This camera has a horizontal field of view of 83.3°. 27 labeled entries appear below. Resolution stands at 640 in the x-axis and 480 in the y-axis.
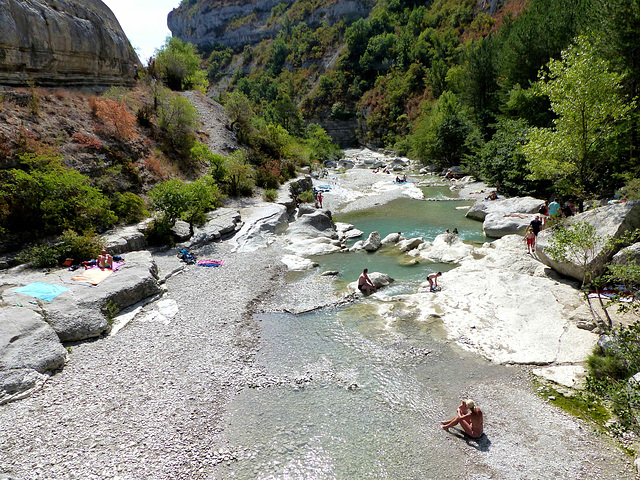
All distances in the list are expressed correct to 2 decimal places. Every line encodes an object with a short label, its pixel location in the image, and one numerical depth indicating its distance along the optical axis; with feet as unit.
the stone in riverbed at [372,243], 76.02
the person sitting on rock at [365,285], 56.49
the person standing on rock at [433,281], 55.63
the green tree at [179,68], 147.74
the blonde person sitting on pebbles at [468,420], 29.60
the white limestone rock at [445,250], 68.13
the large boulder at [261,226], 77.77
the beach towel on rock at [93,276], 49.70
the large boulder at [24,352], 32.76
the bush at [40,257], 54.75
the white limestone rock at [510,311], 39.73
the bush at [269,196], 105.83
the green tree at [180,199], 71.72
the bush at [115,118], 92.43
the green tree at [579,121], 61.31
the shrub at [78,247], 57.77
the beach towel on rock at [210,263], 66.28
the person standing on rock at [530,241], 64.39
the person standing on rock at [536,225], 67.31
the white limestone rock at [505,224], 76.48
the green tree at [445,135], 161.38
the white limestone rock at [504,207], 84.68
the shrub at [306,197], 115.00
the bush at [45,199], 59.62
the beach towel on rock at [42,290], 43.50
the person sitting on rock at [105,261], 54.60
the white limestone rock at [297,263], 67.56
